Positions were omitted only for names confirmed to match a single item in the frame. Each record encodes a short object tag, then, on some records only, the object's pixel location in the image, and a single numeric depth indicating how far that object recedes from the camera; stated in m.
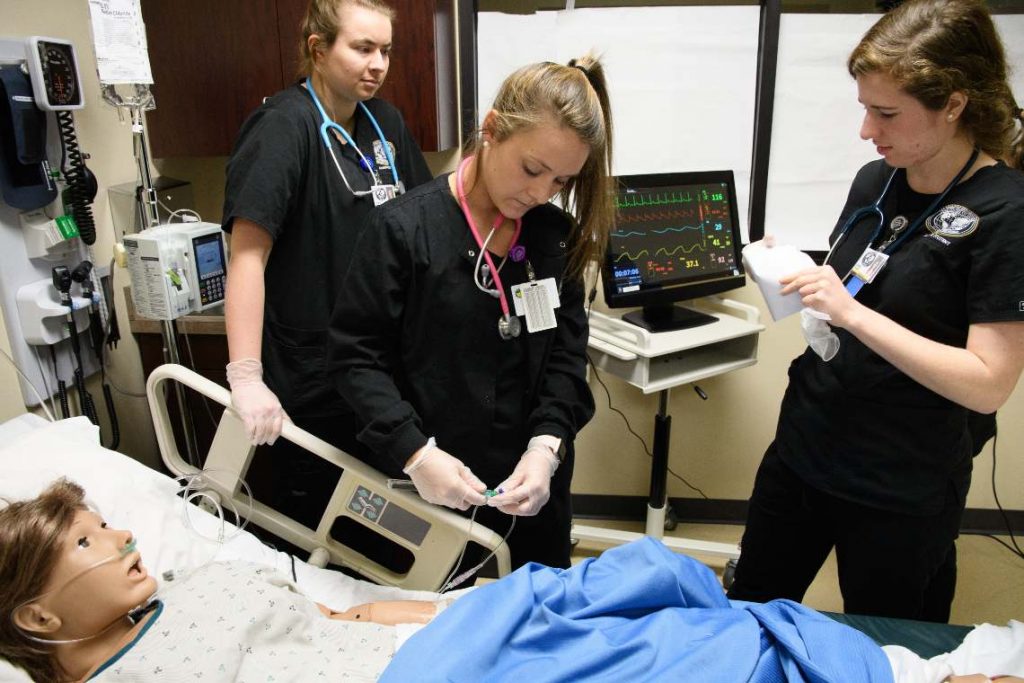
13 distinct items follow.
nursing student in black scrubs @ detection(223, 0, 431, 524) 1.53
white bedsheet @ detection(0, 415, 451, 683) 1.48
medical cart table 2.13
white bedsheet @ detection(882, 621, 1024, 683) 1.15
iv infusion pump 1.98
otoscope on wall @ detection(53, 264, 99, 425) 1.83
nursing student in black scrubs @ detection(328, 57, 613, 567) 1.22
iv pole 1.95
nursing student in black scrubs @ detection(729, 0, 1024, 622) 1.17
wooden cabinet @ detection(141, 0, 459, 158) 2.05
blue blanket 1.05
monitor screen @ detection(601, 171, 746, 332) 2.15
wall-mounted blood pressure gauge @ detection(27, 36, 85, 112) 1.69
